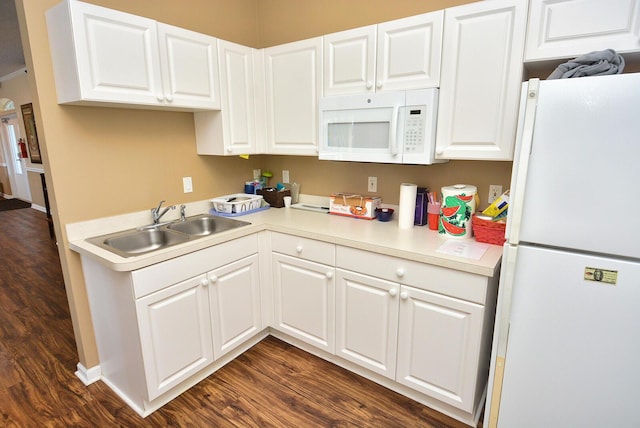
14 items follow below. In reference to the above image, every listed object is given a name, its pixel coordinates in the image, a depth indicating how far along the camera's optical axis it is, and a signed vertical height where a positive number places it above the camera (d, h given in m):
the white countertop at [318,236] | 1.65 -0.52
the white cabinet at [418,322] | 1.66 -0.92
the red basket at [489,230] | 1.80 -0.44
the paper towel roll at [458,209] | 1.90 -0.35
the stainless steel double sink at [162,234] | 2.03 -0.55
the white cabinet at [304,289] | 2.13 -0.92
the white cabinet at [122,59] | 1.67 +0.46
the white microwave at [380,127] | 1.89 +0.11
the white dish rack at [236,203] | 2.57 -0.43
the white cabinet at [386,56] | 1.85 +0.52
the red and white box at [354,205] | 2.38 -0.41
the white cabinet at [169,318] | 1.77 -0.96
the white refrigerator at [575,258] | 1.21 -0.42
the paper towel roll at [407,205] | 2.11 -0.36
